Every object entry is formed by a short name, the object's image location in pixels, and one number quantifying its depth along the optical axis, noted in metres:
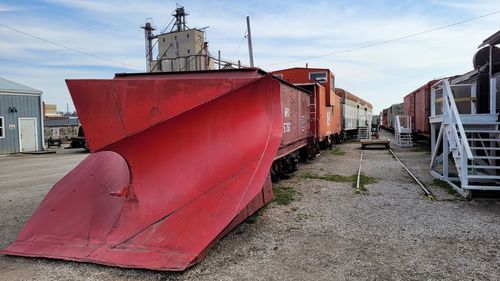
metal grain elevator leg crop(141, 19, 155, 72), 50.37
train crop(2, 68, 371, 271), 3.92
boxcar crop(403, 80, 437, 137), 17.44
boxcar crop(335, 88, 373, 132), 23.23
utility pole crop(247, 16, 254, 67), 22.51
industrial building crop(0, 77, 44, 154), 20.09
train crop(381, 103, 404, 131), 36.62
